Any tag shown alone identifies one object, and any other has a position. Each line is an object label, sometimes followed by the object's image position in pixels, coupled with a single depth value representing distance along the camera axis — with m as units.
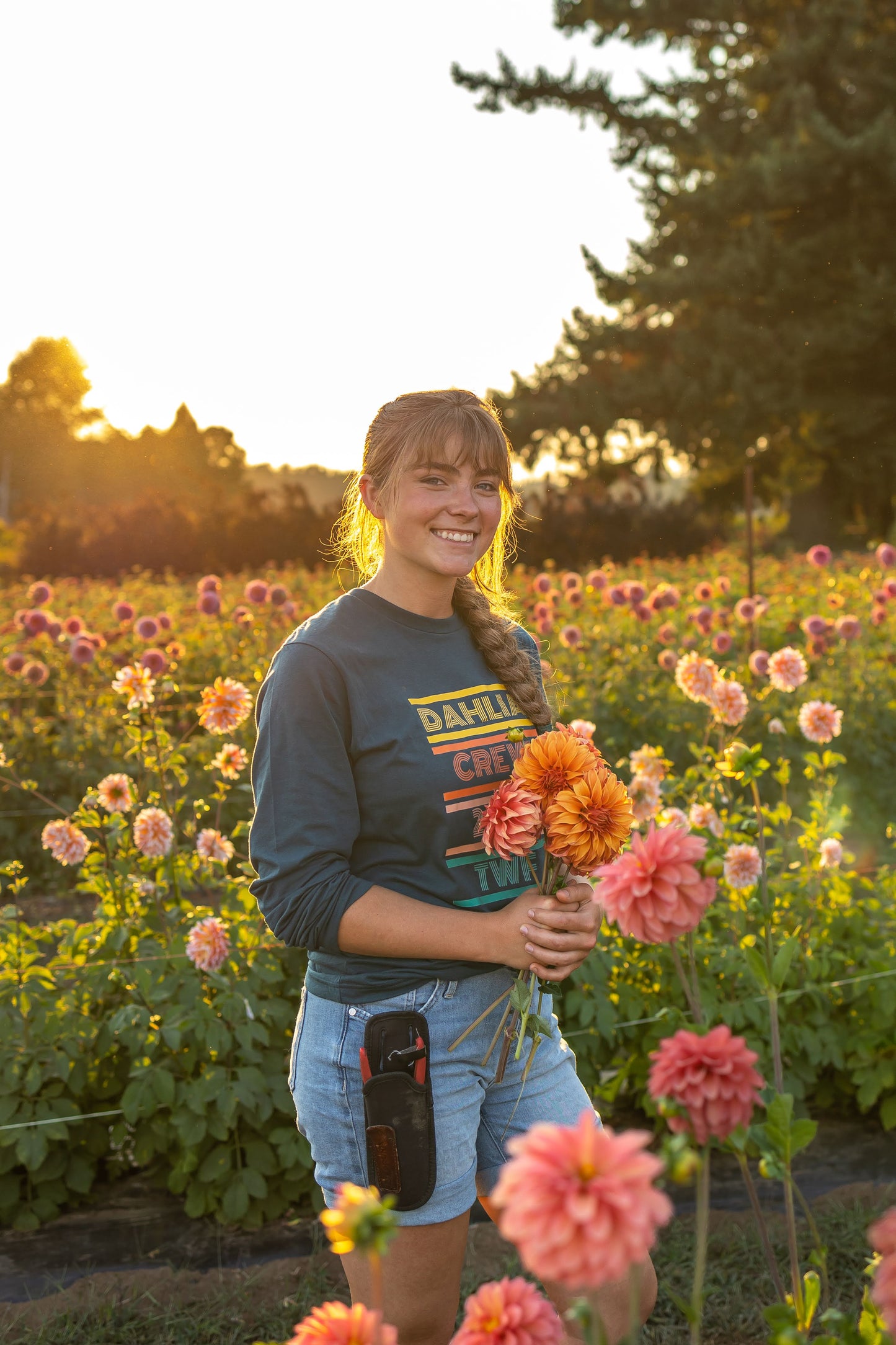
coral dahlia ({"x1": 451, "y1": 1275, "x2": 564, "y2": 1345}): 0.83
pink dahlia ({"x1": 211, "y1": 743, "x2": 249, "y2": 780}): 3.34
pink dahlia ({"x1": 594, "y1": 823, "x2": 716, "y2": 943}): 0.96
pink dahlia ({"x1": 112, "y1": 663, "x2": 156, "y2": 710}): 3.29
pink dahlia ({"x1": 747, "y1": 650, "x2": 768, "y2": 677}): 4.95
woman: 1.63
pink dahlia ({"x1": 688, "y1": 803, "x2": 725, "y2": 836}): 3.33
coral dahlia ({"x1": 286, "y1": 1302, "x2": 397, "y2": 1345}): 0.80
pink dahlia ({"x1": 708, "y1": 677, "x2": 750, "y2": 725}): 3.11
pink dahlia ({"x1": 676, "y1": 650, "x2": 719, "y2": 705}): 3.43
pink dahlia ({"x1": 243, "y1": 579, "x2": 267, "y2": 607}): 6.54
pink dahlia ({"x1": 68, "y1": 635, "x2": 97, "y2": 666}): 5.67
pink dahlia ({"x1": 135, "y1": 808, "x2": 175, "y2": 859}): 3.19
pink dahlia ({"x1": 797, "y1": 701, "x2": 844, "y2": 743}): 3.60
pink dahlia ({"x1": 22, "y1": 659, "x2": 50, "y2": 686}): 5.96
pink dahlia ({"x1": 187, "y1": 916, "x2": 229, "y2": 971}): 2.90
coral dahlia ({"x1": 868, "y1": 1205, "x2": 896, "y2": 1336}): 0.70
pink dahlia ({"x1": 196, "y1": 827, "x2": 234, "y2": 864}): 3.24
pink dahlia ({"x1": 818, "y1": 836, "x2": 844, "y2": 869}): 3.44
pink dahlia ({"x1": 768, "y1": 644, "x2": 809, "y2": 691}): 3.52
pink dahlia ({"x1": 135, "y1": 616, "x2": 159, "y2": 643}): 6.07
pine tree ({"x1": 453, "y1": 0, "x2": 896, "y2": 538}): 21.59
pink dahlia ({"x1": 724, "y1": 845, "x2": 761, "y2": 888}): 3.03
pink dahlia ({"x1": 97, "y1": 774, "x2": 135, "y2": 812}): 3.24
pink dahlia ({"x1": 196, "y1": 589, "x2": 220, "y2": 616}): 6.73
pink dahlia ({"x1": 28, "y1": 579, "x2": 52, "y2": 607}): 7.54
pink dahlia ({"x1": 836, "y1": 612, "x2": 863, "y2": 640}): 6.66
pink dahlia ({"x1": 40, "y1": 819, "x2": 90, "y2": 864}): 3.20
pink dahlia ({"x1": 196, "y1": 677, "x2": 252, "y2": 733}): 3.15
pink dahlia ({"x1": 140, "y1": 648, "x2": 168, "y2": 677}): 4.37
